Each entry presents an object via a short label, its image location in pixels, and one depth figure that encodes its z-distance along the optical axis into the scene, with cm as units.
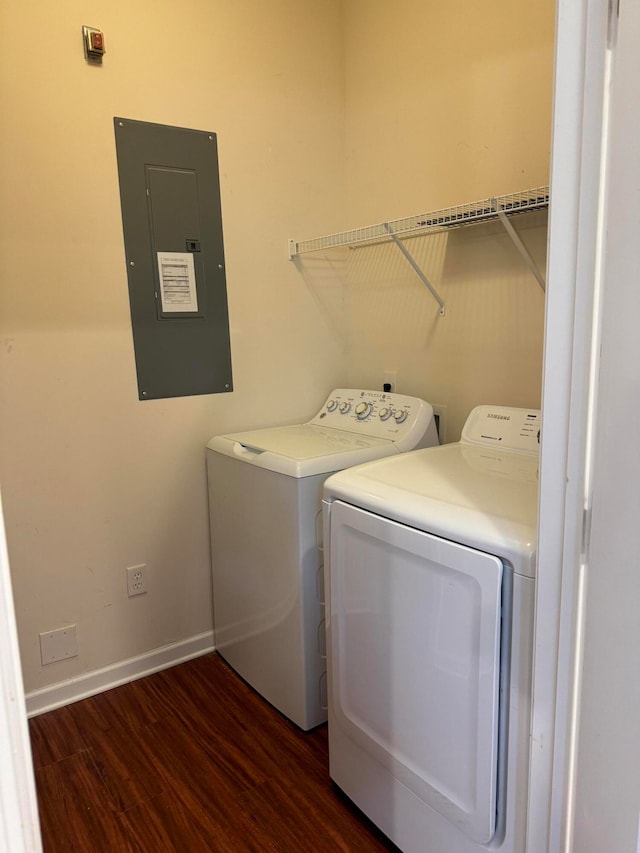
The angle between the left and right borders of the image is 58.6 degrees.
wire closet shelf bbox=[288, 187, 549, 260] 156
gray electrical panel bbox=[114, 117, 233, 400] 192
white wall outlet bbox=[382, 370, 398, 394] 229
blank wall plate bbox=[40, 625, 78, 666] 192
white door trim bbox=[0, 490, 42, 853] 52
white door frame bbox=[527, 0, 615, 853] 82
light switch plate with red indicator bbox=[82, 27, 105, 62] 176
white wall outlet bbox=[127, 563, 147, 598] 207
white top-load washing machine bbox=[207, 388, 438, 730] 173
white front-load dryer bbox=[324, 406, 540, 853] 108
